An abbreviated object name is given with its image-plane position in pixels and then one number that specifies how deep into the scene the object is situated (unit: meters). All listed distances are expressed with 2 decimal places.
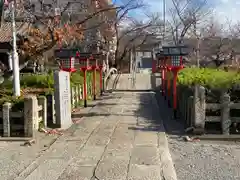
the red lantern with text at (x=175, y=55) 6.56
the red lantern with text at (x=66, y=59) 7.68
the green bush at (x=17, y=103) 5.02
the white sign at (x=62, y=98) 5.46
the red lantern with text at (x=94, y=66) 10.84
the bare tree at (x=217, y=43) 29.44
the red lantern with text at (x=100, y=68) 12.58
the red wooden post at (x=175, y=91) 6.71
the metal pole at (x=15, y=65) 5.99
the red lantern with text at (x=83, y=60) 9.41
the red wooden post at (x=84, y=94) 8.73
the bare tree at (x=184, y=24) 28.26
